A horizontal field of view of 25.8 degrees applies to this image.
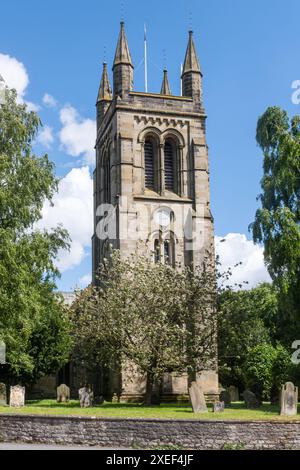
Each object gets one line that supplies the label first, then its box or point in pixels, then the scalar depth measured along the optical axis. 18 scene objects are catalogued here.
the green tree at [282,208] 27.19
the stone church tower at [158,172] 41.50
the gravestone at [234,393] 40.22
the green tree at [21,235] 26.86
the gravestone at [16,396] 29.34
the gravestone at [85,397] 30.23
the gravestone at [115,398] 37.21
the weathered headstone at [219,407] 26.06
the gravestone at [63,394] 36.69
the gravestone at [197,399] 25.03
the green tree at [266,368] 38.05
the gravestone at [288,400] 23.38
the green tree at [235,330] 34.50
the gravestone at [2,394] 29.48
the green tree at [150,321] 30.58
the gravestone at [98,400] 33.28
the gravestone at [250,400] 29.97
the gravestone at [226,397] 33.88
